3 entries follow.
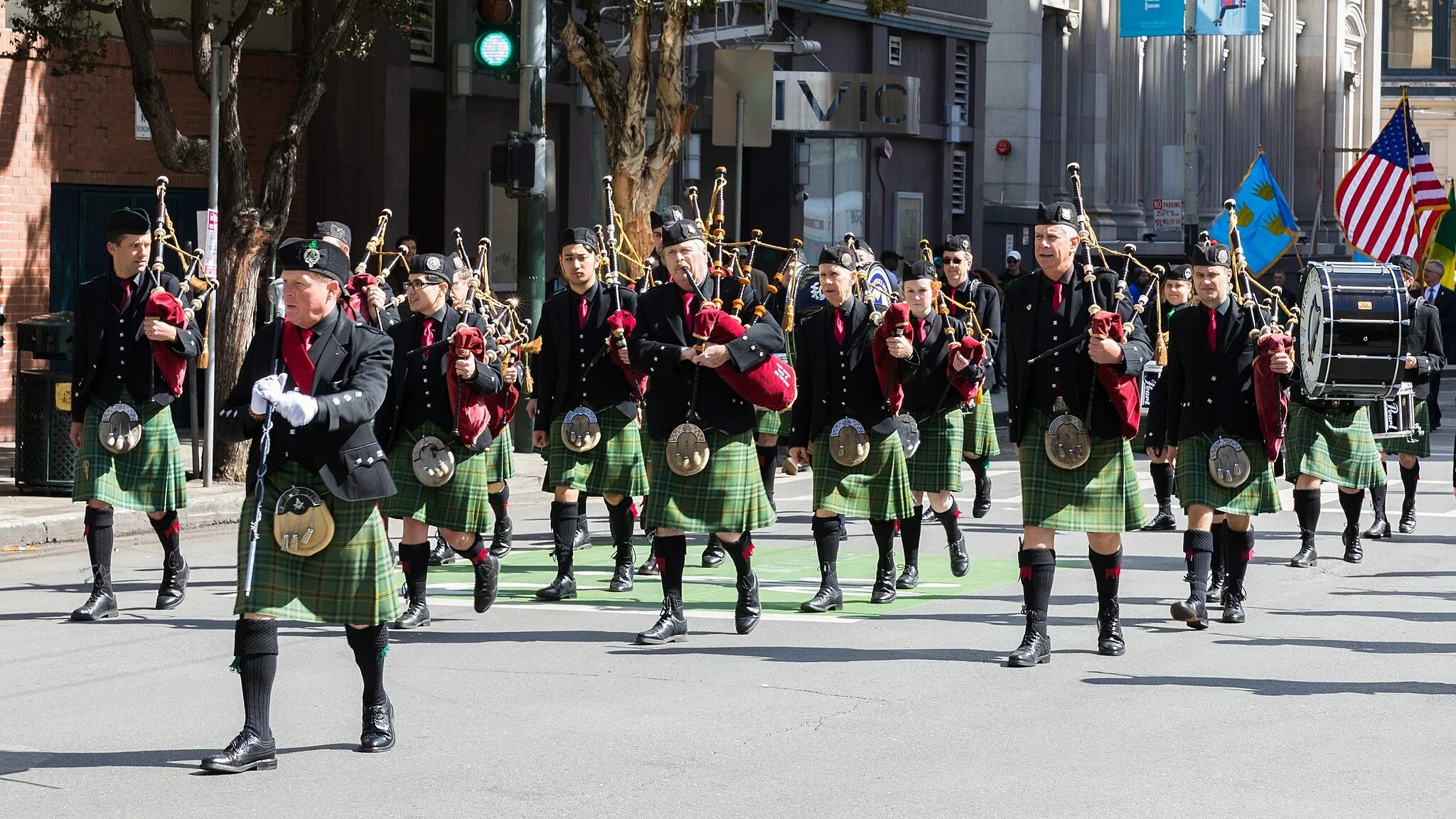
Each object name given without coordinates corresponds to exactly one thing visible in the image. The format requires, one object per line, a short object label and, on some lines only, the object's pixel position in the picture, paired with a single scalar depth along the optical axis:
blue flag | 26.73
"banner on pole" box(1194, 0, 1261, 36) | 32.97
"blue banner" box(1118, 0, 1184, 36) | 32.78
